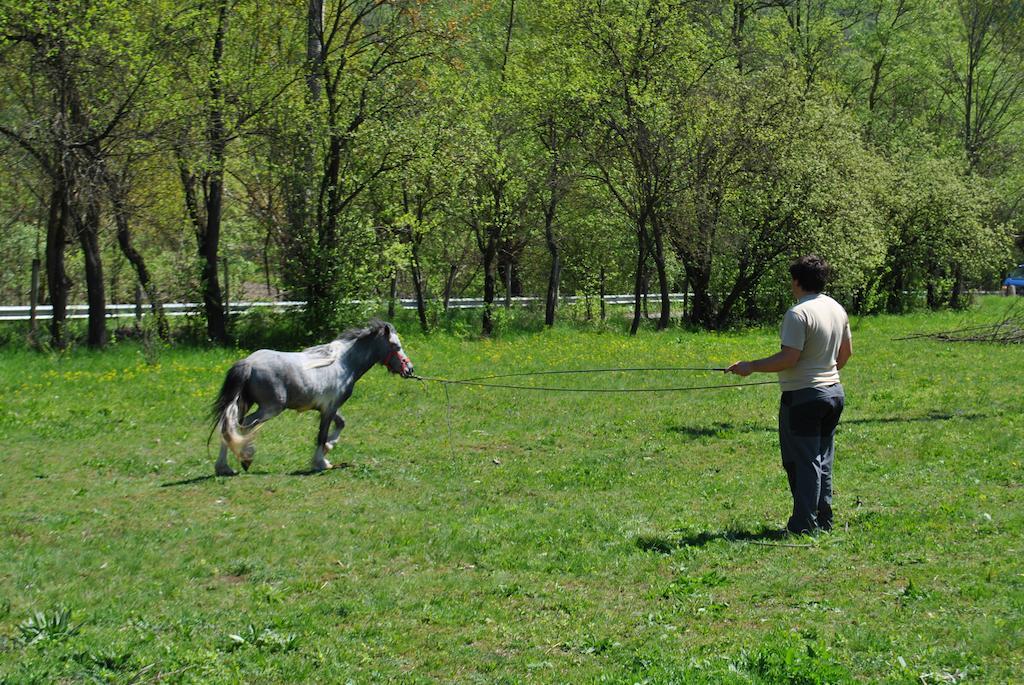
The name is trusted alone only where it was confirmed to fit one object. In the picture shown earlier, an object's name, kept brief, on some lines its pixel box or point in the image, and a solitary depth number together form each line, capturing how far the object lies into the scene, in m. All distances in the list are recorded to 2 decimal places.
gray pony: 12.38
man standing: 9.11
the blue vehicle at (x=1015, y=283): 61.44
